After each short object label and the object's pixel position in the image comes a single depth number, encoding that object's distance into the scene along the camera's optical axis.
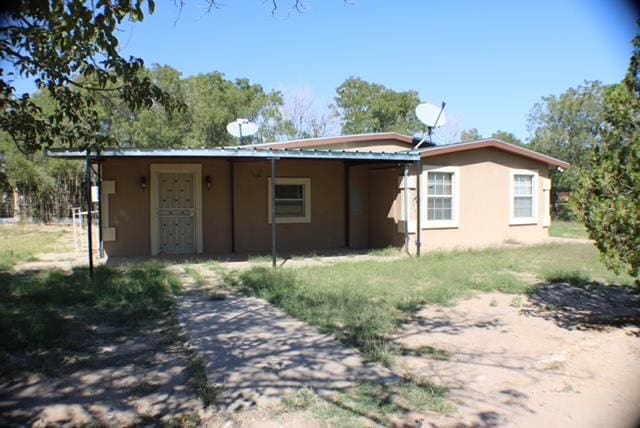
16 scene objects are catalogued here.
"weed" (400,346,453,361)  5.01
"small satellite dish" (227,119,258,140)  13.99
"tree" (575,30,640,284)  5.55
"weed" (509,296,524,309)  7.25
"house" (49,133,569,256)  12.12
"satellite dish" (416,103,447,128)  13.53
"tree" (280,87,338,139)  32.31
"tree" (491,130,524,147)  35.84
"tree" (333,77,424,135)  34.09
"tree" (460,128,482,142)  41.38
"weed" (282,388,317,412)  3.85
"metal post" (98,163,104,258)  11.32
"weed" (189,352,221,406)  4.00
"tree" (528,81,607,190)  26.89
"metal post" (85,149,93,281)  9.09
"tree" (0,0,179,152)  3.68
